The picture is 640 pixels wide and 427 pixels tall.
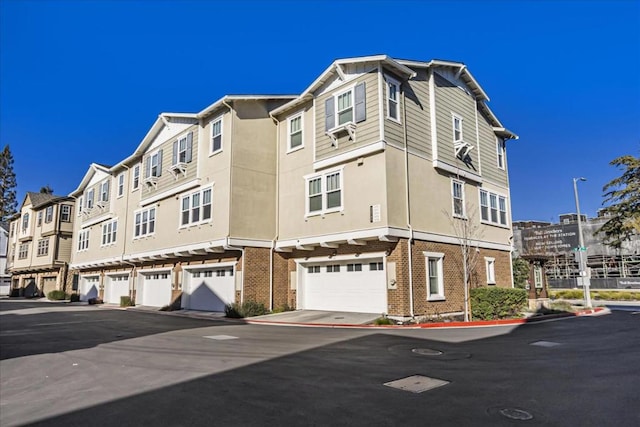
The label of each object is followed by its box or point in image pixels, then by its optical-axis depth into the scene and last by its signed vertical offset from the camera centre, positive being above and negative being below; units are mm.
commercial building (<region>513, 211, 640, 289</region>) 44344 +2814
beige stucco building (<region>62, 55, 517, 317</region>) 16750 +3911
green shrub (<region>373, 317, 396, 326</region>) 15177 -1413
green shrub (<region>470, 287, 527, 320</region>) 16547 -861
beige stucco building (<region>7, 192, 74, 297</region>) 43406 +4176
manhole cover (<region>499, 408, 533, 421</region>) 5371 -1697
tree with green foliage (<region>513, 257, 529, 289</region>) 26359 +349
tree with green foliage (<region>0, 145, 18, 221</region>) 64250 +14675
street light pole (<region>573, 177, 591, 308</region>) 22609 +848
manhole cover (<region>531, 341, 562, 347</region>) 10727 -1607
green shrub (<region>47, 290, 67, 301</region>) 40541 -1092
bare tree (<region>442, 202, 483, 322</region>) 18864 +2087
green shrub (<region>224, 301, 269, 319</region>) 18594 -1201
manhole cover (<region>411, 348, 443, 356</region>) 9555 -1607
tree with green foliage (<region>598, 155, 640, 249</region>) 32594 +5753
